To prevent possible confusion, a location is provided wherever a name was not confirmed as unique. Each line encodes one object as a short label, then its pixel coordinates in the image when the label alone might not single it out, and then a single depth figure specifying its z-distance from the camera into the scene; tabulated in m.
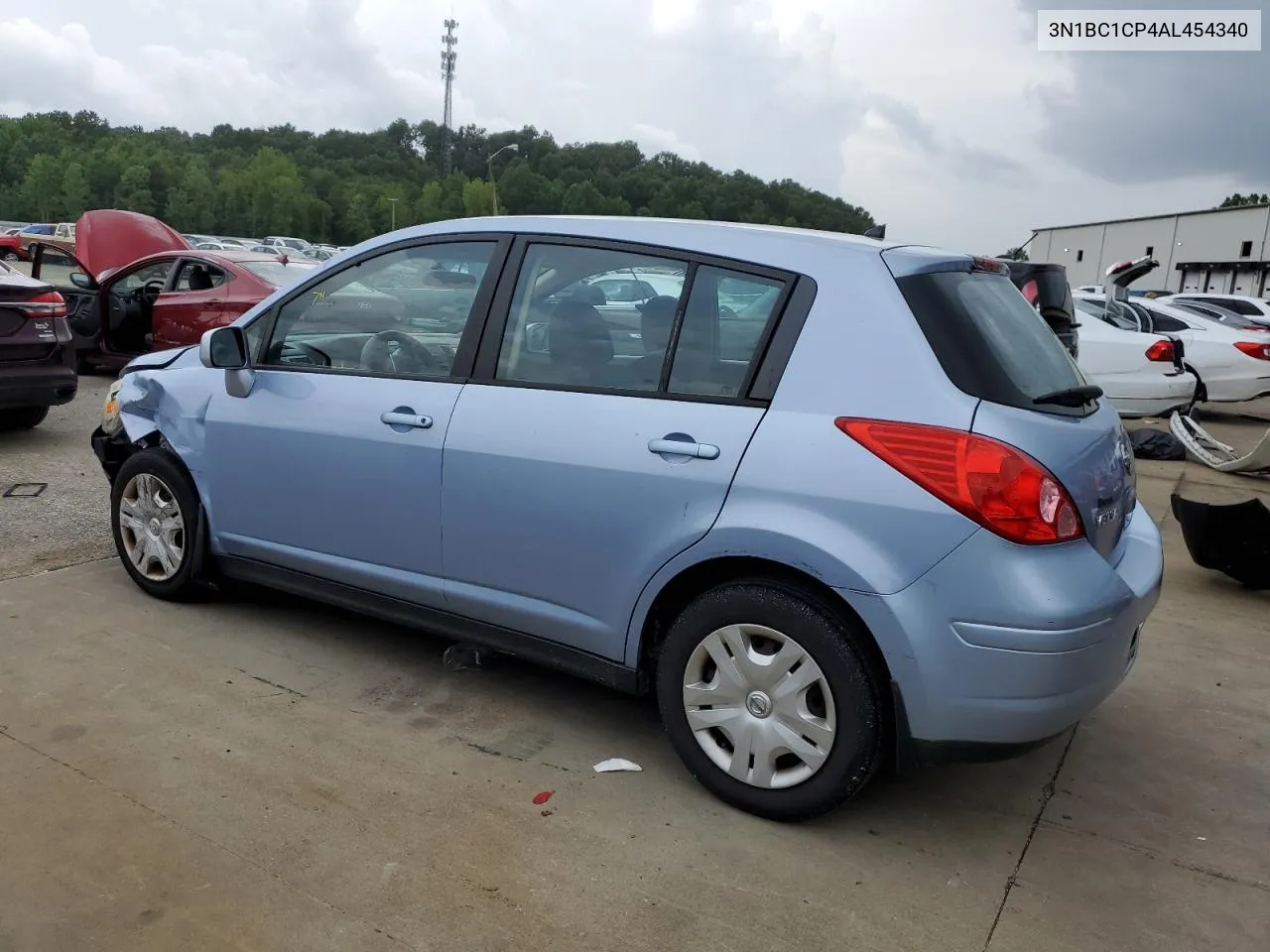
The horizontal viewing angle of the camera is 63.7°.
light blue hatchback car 2.65
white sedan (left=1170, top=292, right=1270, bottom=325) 20.98
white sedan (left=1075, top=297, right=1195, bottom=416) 11.28
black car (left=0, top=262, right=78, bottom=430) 7.20
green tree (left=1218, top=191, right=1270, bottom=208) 88.44
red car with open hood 9.66
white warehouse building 57.00
